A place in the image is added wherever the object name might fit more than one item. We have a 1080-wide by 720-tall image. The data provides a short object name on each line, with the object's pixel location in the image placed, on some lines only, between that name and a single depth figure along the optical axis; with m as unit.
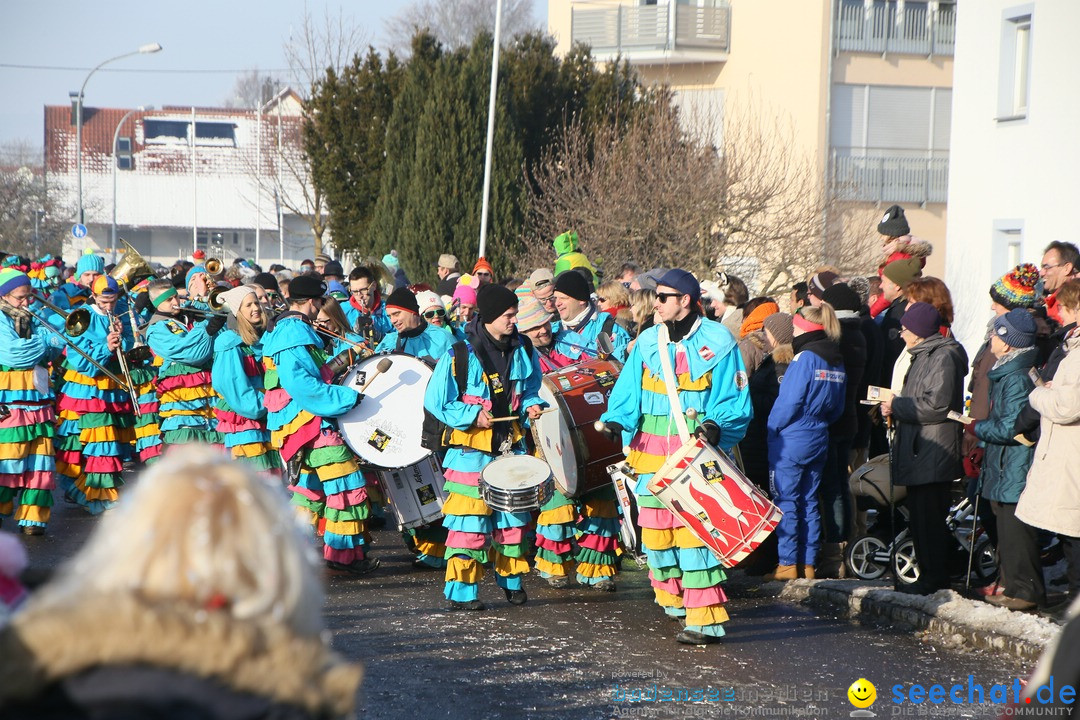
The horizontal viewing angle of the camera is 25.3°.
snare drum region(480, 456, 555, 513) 14.58
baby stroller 16.30
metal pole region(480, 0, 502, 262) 43.12
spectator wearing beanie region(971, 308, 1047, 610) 14.61
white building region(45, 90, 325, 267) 136.91
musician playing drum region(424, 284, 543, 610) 15.10
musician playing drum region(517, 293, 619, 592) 16.69
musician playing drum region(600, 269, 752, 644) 13.63
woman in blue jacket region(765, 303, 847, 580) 16.60
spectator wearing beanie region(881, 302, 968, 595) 15.18
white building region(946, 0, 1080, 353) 30.62
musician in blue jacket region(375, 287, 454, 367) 19.19
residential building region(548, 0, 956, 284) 60.01
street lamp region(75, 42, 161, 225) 72.41
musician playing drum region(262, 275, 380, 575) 16.66
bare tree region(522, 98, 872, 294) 38.48
